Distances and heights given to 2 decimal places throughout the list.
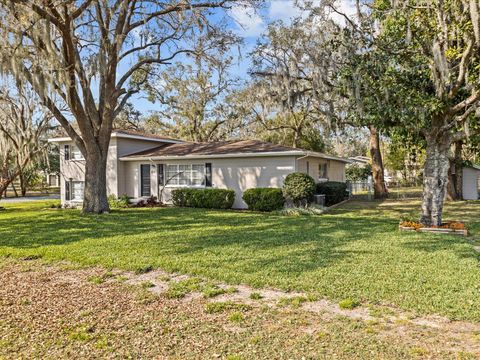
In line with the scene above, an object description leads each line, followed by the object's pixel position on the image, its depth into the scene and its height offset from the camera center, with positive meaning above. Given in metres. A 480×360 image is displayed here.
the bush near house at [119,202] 17.78 -0.52
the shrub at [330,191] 17.55 -0.26
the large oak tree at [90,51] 10.85 +4.80
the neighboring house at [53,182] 53.22 +1.67
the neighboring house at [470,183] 19.86 -0.05
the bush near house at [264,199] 14.70 -0.47
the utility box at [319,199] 16.13 -0.58
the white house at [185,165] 15.82 +1.14
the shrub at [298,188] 14.25 -0.05
